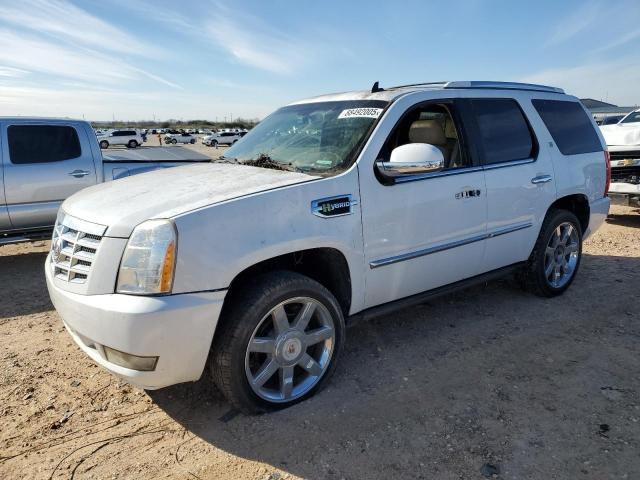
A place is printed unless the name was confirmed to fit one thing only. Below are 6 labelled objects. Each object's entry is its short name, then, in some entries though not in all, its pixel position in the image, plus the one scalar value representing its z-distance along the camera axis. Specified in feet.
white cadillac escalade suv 7.88
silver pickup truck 19.38
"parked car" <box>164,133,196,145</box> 185.26
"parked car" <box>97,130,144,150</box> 146.41
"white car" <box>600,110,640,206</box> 23.88
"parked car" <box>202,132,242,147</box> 167.94
